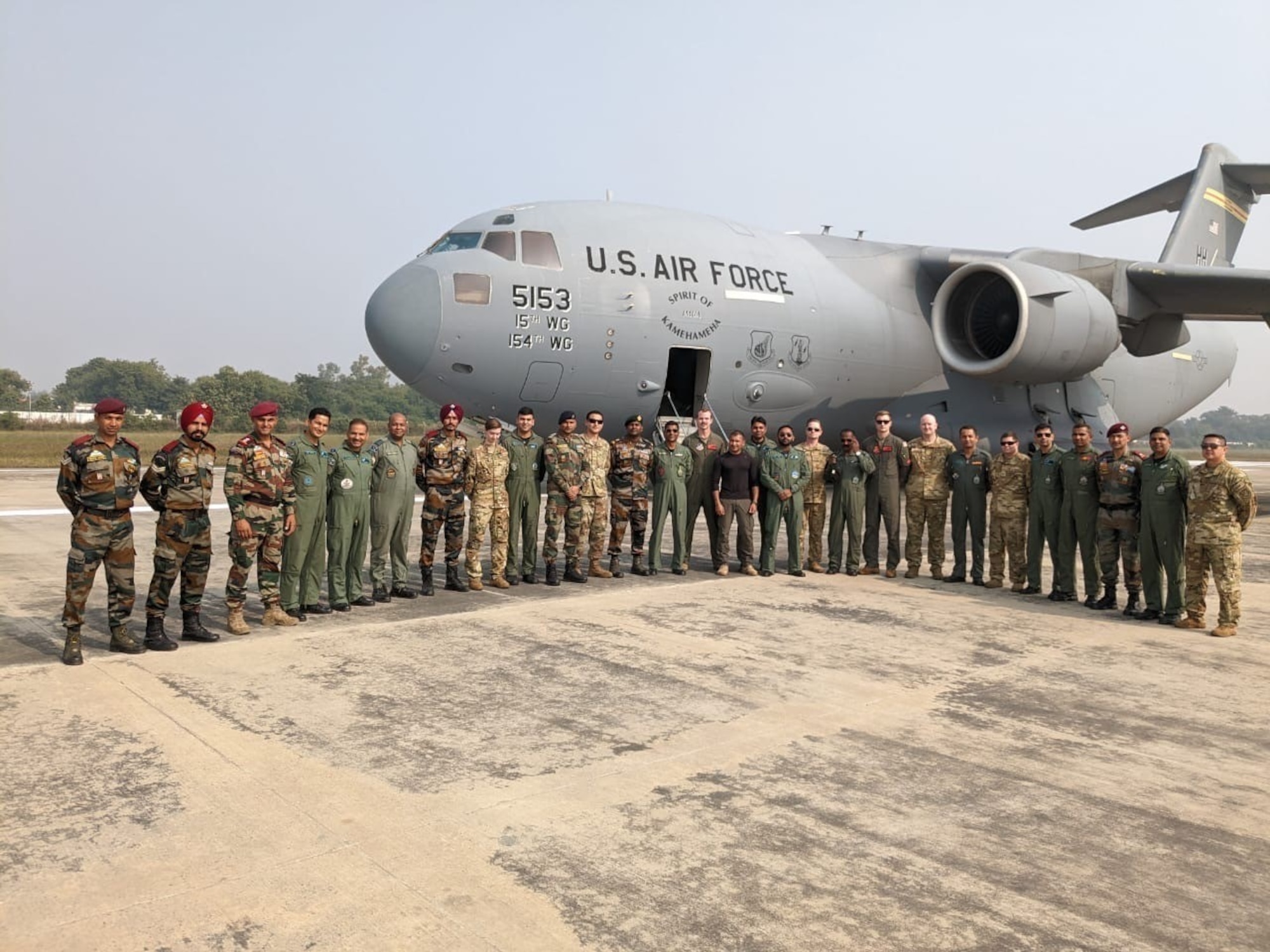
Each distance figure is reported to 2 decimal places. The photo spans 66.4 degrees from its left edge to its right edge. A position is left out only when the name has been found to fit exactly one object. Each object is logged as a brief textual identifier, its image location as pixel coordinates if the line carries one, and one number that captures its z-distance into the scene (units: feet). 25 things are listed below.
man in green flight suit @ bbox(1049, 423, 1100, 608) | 25.16
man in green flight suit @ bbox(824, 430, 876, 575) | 29.58
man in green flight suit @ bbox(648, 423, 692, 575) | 28.68
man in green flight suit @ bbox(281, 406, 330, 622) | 21.15
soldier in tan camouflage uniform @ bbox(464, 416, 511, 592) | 25.38
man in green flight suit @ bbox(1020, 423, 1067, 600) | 26.09
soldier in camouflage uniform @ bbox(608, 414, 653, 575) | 28.09
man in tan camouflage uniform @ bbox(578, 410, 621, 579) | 27.14
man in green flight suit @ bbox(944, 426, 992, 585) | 28.07
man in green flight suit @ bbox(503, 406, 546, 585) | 26.35
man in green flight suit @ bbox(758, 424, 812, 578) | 28.96
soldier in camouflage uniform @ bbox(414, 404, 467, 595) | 24.82
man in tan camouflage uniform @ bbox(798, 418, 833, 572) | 30.32
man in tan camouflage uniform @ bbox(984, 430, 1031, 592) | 27.09
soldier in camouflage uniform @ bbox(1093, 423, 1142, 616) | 24.14
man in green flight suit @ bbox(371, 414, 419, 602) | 23.89
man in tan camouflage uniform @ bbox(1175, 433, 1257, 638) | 21.70
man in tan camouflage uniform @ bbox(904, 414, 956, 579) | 28.66
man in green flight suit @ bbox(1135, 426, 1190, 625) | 23.13
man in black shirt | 29.07
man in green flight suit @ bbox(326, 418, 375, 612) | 22.24
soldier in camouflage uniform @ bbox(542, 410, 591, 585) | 26.55
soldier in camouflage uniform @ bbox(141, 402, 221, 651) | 18.56
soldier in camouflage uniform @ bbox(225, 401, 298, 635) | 19.93
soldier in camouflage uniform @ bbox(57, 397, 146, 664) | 17.51
